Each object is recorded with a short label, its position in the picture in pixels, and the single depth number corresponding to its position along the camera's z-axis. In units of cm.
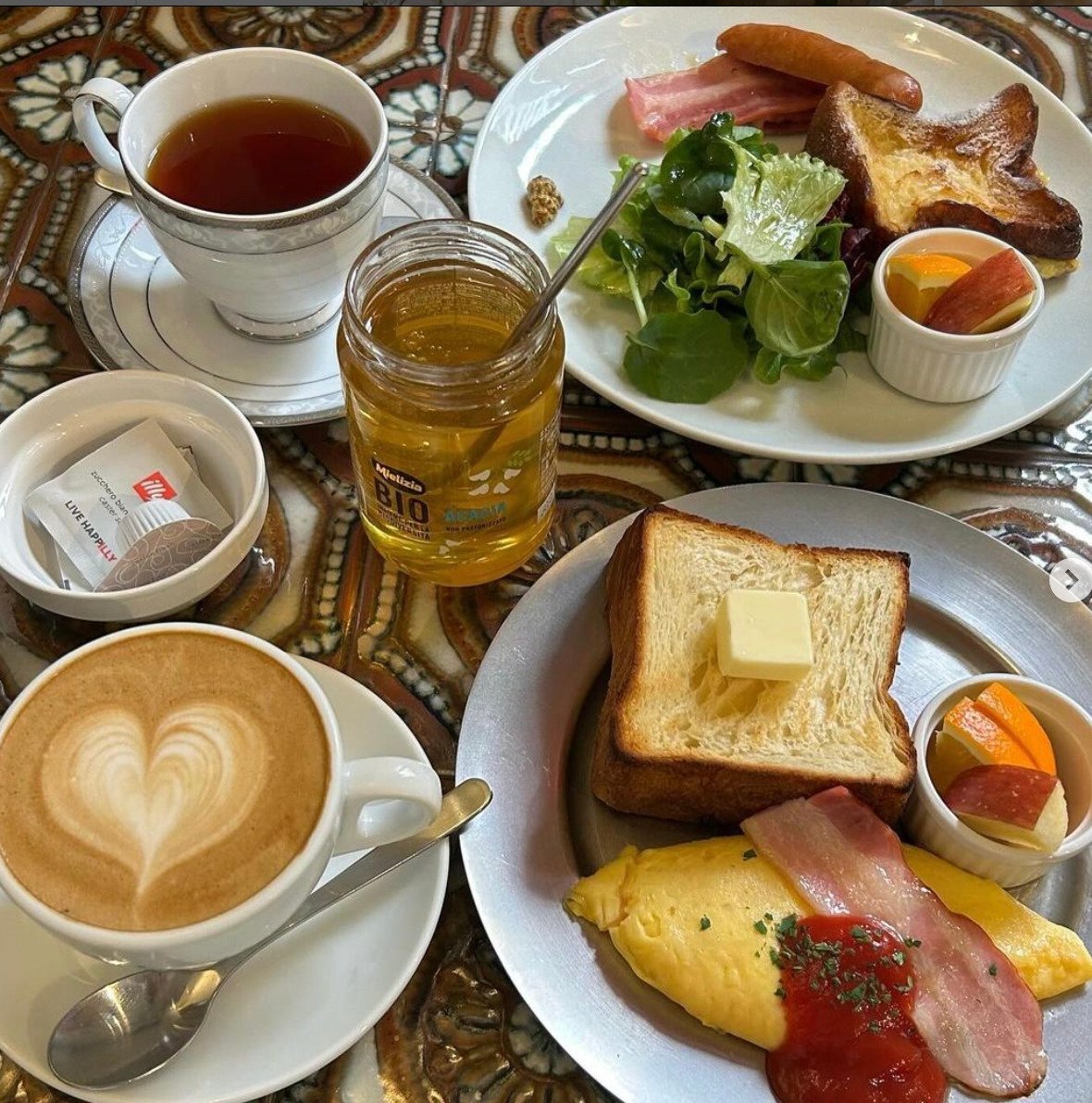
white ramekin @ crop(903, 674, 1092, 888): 39
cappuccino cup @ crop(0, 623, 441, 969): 31
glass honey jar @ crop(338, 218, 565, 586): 39
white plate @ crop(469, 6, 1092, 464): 50
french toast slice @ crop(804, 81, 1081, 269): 54
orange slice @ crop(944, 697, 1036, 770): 39
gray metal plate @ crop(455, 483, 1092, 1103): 36
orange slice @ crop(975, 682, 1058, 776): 39
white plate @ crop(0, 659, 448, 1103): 34
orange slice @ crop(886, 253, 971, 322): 50
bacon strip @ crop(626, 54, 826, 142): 60
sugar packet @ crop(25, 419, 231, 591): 43
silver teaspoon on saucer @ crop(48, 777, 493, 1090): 34
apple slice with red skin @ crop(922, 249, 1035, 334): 49
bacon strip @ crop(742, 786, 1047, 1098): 36
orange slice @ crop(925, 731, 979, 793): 40
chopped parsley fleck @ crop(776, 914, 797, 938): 37
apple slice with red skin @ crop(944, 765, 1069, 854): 38
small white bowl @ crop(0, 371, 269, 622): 41
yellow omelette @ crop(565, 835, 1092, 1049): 36
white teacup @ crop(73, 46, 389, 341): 45
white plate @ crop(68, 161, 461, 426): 50
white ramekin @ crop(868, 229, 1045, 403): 49
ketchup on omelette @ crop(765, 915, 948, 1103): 35
